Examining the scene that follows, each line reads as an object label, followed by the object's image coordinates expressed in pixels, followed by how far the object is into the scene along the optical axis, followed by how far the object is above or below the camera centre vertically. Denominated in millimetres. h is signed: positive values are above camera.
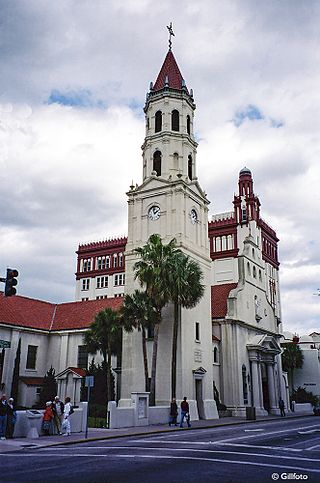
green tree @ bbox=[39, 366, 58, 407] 41094 +1605
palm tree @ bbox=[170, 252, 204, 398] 33281 +7925
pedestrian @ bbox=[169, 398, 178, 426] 29969 -261
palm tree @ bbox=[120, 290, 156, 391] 33938 +6367
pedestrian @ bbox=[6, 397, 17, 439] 20927 -463
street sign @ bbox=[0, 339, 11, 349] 20312 +2576
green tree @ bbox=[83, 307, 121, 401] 37344 +5456
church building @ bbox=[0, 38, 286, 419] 37031 +8429
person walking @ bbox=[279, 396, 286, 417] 43688 +172
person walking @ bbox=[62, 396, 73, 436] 22984 -455
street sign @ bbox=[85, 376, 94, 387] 23570 +1292
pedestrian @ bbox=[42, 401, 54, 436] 22578 -487
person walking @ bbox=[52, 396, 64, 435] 23188 -184
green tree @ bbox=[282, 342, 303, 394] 63250 +6400
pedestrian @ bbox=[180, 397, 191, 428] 28859 -109
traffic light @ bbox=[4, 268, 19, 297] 17047 +4264
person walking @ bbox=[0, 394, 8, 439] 20562 -375
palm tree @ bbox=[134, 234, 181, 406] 33188 +8913
